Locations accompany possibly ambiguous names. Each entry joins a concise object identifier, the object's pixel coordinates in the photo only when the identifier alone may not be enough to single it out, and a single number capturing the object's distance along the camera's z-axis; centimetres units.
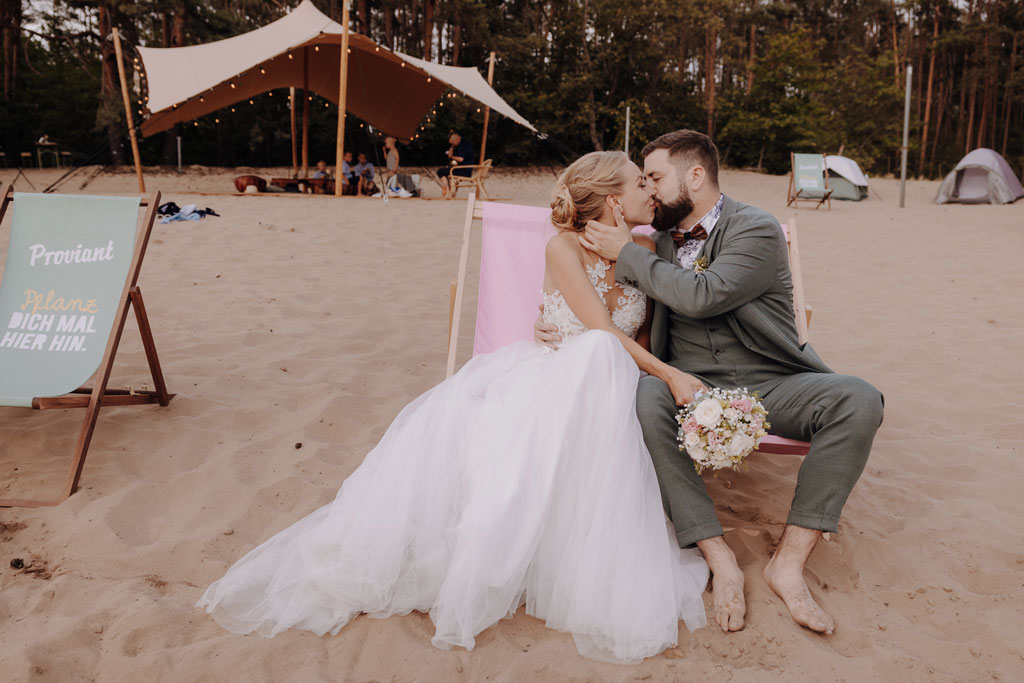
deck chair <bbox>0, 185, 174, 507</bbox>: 286
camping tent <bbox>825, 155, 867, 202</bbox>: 1491
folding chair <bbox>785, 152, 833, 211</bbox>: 1319
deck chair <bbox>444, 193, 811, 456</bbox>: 315
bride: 191
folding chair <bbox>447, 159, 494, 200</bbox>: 1213
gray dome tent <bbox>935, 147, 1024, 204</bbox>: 1401
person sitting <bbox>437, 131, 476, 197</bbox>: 1234
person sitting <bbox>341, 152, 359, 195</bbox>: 1218
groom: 210
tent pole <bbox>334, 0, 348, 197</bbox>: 1042
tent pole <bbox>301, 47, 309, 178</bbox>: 1255
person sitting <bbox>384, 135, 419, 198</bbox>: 1242
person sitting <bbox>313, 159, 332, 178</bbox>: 1267
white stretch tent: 1044
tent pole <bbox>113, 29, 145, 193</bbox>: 1071
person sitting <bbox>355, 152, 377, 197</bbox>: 1206
